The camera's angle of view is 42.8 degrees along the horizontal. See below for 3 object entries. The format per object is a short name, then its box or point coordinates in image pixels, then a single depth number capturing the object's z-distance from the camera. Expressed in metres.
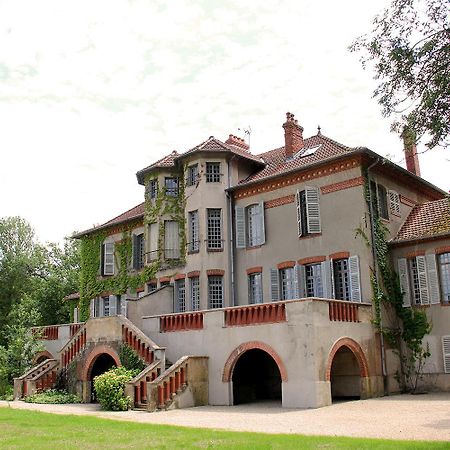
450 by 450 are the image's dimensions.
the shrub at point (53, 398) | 22.83
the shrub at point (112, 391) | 18.92
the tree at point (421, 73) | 11.45
